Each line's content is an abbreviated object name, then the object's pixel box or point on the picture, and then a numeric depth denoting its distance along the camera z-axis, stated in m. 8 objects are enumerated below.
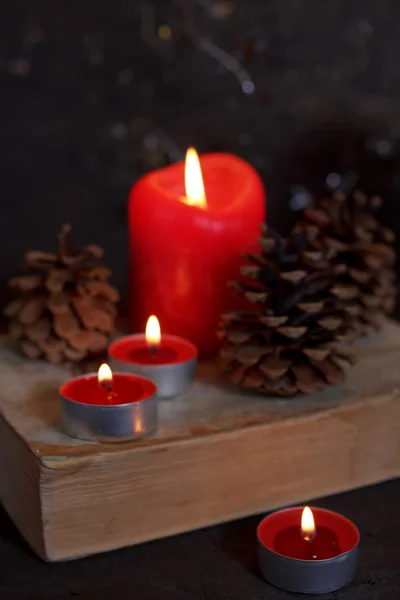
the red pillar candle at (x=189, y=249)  0.75
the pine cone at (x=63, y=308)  0.75
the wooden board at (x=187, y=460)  0.67
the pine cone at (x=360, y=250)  0.80
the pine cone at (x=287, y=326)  0.71
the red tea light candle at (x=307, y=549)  0.65
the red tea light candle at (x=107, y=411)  0.67
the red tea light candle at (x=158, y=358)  0.71
